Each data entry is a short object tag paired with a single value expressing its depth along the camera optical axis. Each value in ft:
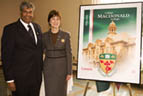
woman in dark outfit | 6.46
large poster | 6.28
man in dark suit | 5.78
